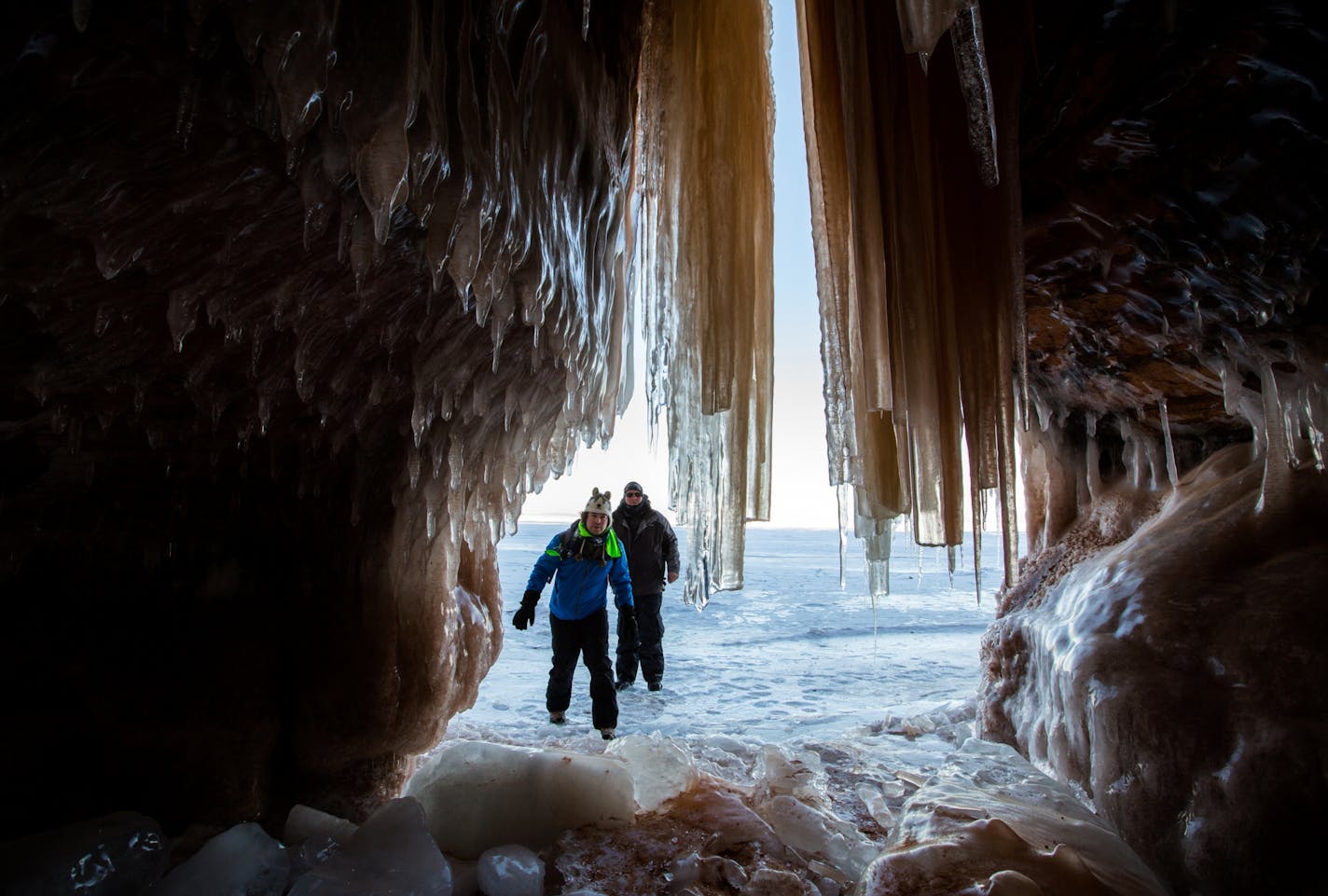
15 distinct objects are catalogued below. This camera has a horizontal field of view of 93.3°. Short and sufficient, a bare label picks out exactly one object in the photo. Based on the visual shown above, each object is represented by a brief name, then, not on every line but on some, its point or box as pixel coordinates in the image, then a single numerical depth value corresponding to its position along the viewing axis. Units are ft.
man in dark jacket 19.02
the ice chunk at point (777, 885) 6.34
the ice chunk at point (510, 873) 6.49
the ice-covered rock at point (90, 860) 5.98
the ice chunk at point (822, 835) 7.35
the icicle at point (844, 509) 8.91
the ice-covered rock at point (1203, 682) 6.46
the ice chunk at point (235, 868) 6.15
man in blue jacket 15.48
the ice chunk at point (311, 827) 7.77
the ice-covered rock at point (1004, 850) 5.11
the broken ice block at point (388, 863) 6.13
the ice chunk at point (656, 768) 8.86
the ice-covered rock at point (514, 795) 7.79
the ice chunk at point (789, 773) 9.81
